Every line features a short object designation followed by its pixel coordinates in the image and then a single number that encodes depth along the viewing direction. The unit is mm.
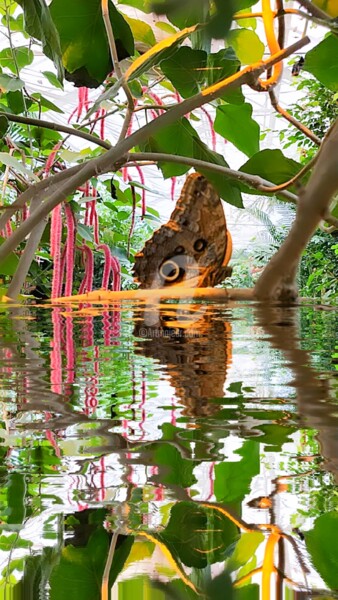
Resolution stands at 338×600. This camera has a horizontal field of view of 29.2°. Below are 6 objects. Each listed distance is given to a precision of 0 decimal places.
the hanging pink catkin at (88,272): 709
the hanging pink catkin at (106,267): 611
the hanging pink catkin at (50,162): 693
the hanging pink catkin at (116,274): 747
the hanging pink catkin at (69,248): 606
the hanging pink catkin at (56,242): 559
